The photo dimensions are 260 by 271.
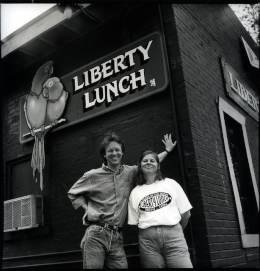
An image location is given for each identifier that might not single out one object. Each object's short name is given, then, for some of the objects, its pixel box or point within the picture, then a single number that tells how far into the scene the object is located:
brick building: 4.99
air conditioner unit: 6.15
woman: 3.41
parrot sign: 6.48
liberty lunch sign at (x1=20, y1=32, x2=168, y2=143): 5.37
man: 3.55
